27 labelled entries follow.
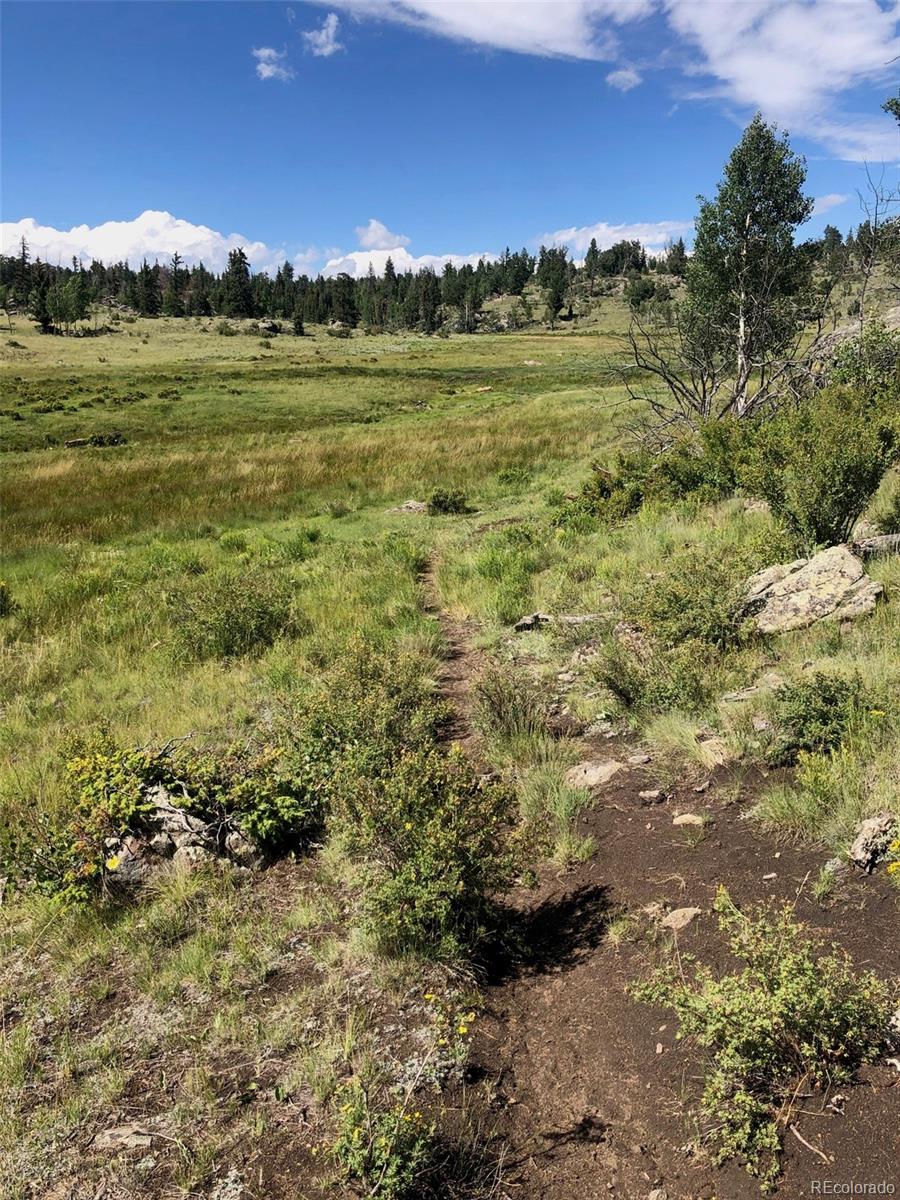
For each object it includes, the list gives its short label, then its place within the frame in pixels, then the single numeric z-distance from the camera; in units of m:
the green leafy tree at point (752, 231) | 24.03
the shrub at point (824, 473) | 7.23
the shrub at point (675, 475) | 12.12
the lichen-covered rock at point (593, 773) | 5.24
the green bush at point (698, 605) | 6.37
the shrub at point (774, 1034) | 2.54
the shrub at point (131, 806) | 4.65
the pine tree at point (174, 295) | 118.62
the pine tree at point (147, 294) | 124.31
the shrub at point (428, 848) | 3.67
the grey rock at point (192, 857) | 4.70
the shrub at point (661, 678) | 5.71
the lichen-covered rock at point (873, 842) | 3.58
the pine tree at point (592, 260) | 150.04
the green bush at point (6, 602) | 11.00
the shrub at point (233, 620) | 9.02
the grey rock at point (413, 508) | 17.45
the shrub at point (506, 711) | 5.96
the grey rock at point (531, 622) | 8.53
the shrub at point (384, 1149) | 2.49
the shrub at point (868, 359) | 13.37
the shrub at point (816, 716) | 4.57
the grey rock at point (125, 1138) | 2.90
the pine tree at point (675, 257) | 126.25
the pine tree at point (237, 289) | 120.44
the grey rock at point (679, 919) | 3.66
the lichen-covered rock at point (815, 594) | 6.25
